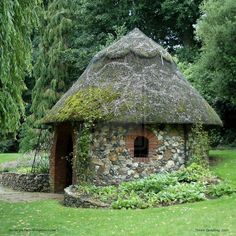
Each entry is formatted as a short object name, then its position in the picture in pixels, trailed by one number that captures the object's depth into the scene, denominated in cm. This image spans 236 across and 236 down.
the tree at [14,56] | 908
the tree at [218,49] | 2022
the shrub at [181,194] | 1276
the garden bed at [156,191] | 1280
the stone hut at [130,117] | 1516
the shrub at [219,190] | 1294
